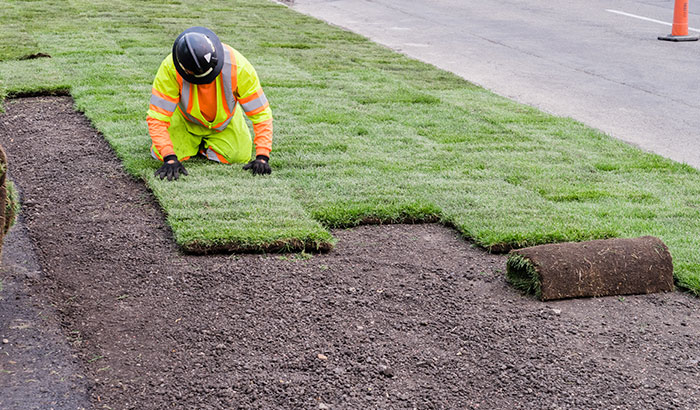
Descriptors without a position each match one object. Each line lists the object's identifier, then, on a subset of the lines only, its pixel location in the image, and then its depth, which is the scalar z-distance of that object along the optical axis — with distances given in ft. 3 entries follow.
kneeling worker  19.58
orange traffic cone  42.73
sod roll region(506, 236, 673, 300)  14.65
